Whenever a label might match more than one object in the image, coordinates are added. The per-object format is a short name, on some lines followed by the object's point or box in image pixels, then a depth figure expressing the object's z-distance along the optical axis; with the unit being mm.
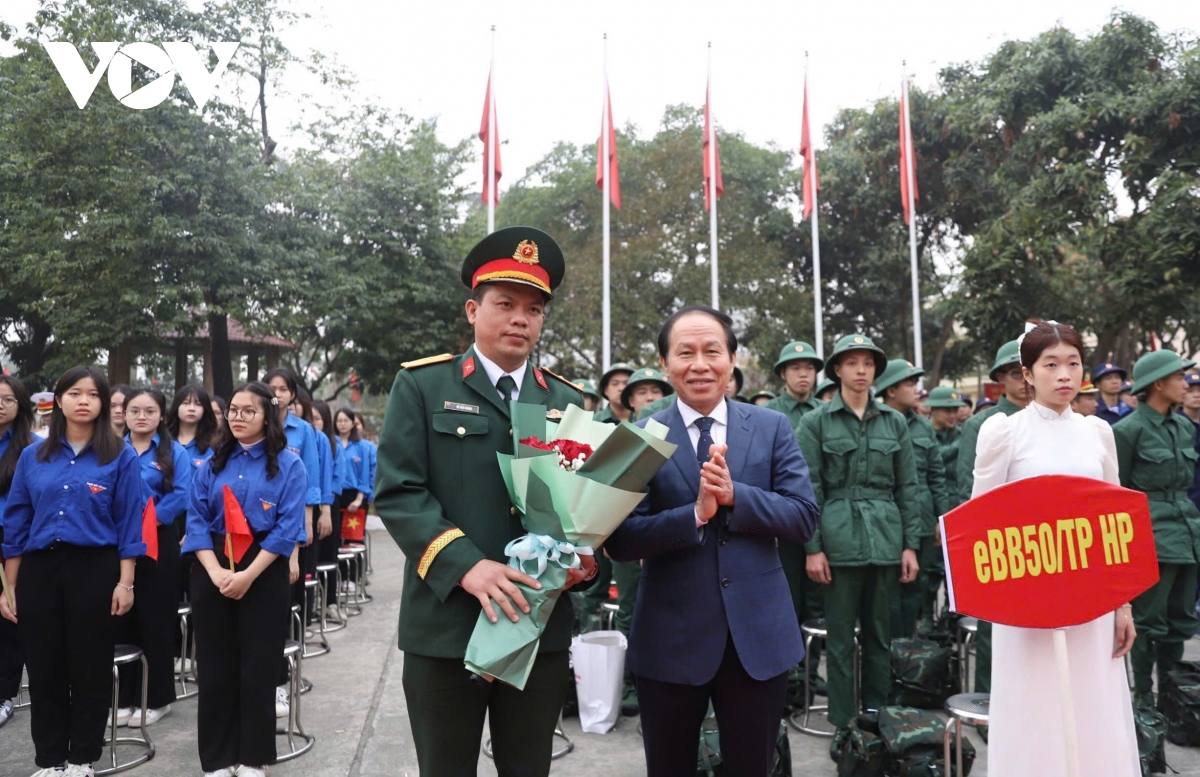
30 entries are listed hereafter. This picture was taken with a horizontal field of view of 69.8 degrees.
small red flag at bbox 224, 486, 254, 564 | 3609
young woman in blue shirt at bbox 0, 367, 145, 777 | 3537
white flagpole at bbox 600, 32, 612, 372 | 12359
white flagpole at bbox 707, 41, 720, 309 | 12648
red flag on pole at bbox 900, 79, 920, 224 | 13250
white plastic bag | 4203
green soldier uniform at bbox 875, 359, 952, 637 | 5160
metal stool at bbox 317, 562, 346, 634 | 6448
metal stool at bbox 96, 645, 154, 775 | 3760
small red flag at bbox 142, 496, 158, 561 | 3820
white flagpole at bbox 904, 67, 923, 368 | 13091
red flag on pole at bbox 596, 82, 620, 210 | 12492
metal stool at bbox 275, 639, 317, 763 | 3994
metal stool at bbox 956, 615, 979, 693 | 4237
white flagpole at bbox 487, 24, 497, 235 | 11750
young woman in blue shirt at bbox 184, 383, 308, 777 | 3527
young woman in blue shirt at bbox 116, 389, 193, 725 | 4504
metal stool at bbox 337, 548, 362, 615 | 7340
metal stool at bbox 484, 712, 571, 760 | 3971
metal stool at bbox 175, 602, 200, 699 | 4898
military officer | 1947
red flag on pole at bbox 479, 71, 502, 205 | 11664
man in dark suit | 2109
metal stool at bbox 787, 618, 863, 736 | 4234
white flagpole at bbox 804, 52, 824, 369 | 12969
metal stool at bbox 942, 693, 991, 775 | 2803
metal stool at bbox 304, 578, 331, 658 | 6062
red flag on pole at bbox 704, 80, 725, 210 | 12648
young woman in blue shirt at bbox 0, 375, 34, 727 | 4191
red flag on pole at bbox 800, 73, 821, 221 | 12930
